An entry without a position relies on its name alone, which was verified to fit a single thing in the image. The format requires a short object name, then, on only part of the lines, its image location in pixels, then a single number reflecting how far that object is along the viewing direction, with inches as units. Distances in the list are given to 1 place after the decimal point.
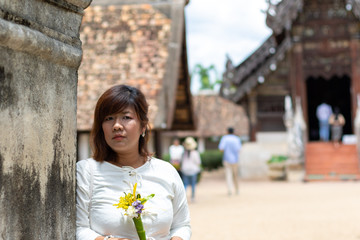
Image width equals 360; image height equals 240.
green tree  2268.0
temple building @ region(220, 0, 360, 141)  727.7
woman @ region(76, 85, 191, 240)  82.8
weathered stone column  68.6
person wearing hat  444.7
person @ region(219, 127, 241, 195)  474.3
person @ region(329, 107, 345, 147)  710.9
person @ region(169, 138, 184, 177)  462.0
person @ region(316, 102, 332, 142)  742.5
